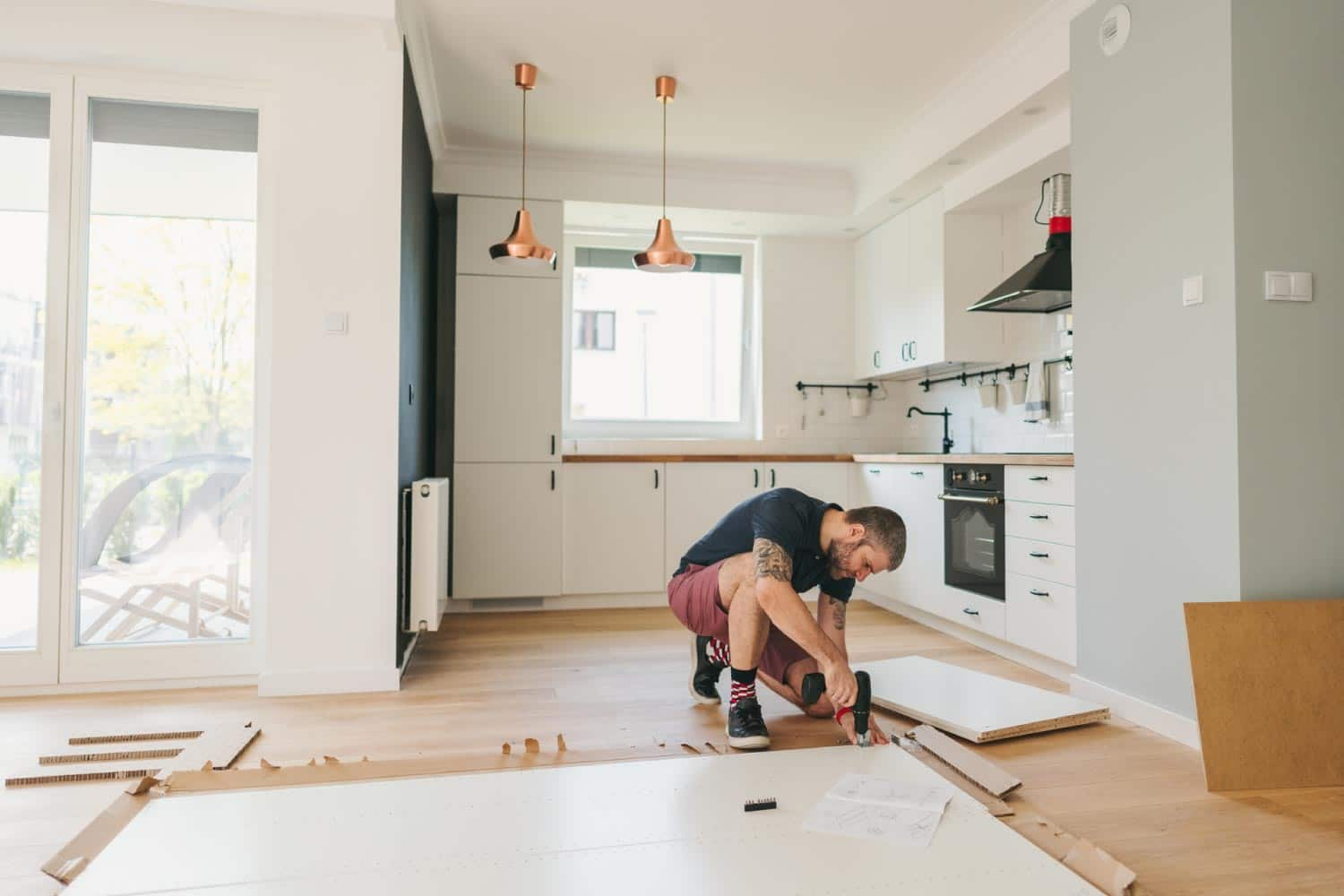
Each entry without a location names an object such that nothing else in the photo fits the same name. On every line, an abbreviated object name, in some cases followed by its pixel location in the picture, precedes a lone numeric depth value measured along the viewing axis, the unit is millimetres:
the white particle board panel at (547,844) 1552
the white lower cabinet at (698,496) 4855
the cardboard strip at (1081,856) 1573
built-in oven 3586
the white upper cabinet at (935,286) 4418
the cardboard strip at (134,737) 2417
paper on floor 1739
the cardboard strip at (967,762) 2043
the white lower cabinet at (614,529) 4742
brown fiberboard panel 2162
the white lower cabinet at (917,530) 4105
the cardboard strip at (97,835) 1613
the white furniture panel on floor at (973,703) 2514
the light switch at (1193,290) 2430
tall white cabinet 4625
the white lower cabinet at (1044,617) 3117
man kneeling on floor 2213
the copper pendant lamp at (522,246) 3605
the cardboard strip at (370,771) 2057
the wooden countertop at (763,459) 4162
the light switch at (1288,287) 2344
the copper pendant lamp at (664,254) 3691
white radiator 3232
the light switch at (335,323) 3043
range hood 3320
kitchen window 5375
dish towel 4145
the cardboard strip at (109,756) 2268
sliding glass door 2965
